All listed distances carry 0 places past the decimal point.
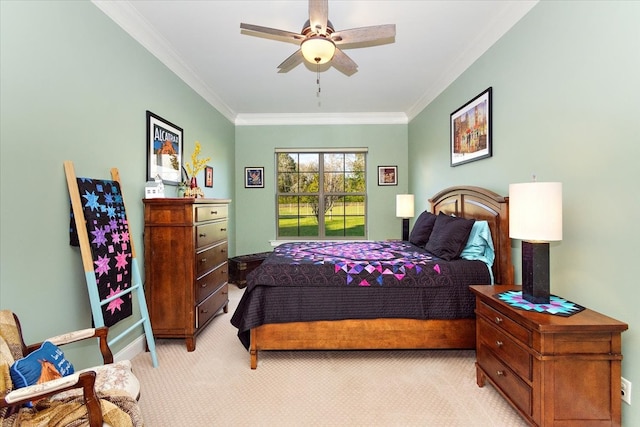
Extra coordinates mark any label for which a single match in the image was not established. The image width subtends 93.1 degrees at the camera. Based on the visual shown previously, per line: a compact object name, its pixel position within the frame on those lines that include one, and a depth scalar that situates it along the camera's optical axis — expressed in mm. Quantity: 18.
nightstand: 1474
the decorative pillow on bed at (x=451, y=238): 2691
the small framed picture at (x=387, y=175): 5395
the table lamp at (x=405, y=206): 4582
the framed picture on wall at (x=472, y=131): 2869
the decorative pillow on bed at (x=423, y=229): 3492
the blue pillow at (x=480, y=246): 2578
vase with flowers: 3186
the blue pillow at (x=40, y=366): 1223
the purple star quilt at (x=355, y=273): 2406
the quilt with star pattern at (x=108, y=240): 2004
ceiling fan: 2078
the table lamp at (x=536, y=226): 1675
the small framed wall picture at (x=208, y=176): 4157
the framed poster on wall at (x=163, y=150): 2832
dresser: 2674
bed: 2402
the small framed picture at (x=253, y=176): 5438
